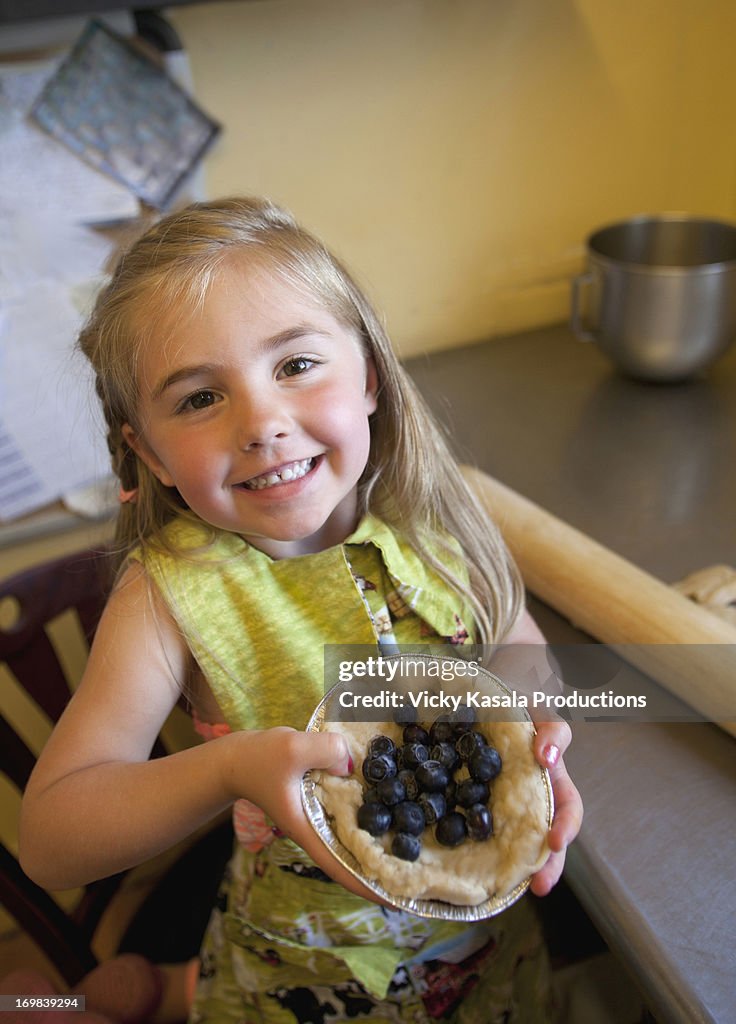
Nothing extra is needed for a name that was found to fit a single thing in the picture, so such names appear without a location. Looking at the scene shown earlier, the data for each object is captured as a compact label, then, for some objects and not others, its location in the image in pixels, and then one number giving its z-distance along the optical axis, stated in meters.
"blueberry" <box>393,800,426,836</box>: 0.54
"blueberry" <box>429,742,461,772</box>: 0.57
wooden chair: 0.91
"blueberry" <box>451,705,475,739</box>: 0.59
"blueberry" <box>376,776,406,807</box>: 0.54
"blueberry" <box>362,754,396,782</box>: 0.56
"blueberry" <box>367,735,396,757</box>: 0.58
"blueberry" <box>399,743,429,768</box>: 0.57
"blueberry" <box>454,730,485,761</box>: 0.58
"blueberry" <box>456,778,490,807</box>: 0.56
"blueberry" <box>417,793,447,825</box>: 0.55
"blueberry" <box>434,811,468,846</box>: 0.54
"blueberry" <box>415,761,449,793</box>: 0.55
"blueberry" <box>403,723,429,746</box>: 0.59
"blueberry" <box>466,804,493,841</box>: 0.54
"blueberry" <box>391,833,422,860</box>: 0.52
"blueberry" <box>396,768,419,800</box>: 0.56
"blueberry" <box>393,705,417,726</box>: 0.60
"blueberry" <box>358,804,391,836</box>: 0.53
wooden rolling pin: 0.74
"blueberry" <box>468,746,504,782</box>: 0.56
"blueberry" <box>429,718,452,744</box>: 0.59
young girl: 0.61
